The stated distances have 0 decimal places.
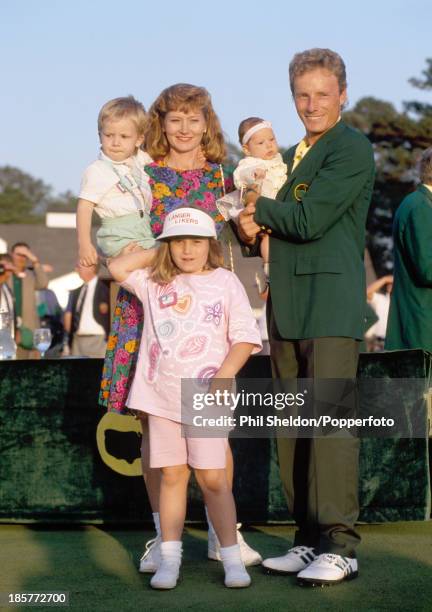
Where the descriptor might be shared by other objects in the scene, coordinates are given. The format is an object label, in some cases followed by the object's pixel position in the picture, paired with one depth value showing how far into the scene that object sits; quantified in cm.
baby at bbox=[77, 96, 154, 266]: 503
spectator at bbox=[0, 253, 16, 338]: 989
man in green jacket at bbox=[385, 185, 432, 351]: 617
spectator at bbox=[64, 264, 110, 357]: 1267
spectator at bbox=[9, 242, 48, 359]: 1007
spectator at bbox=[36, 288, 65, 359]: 1248
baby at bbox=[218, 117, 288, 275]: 483
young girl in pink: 449
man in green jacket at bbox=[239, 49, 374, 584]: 455
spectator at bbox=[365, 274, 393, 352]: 1449
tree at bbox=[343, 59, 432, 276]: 5156
